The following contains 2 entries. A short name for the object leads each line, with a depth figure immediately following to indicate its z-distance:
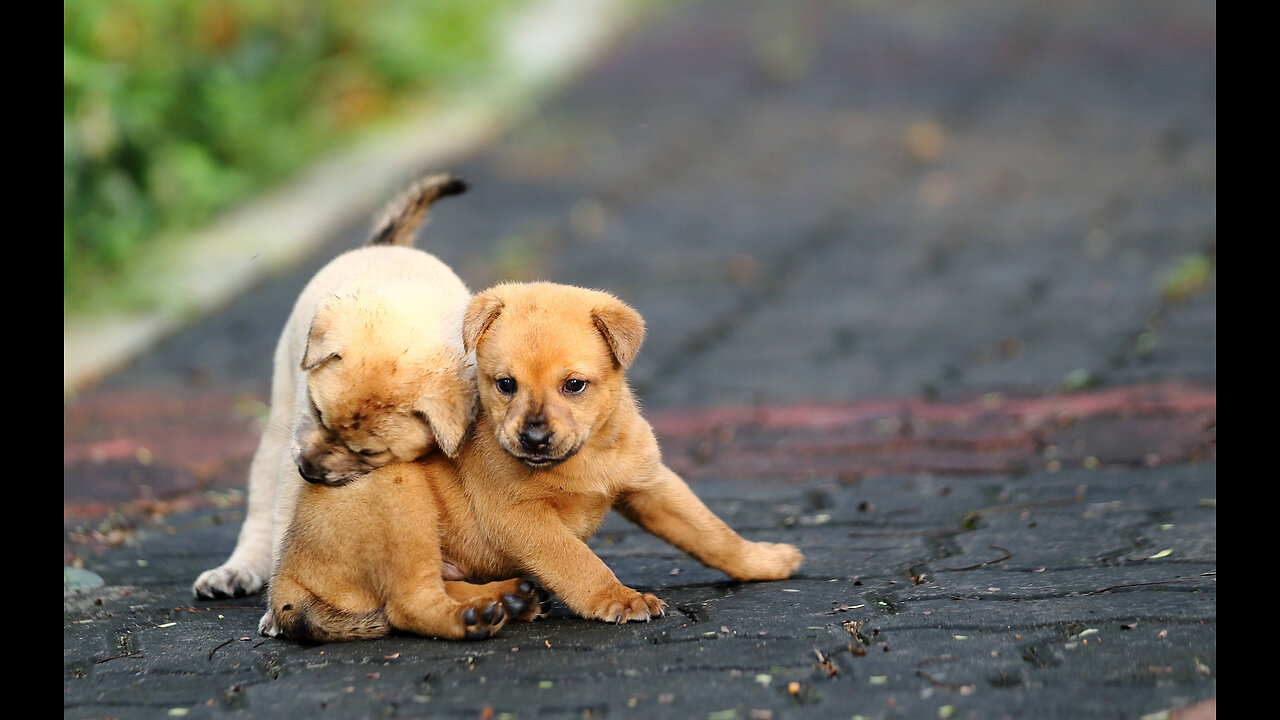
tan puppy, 8.37
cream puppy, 8.38
